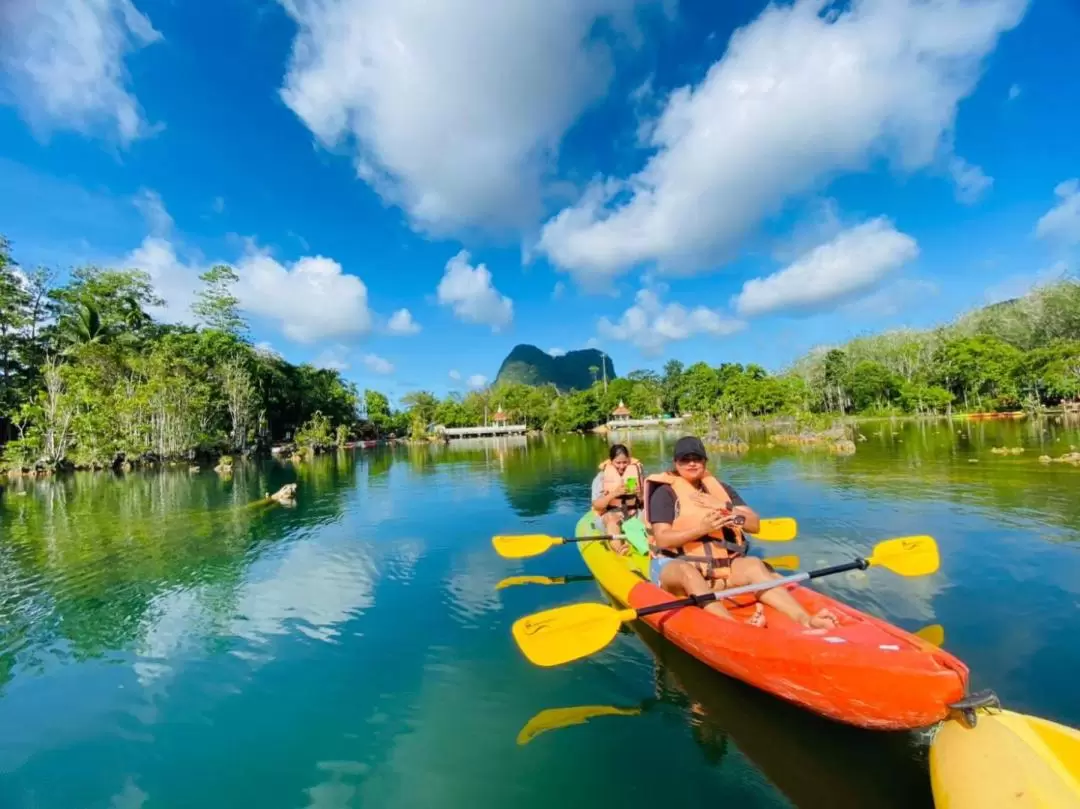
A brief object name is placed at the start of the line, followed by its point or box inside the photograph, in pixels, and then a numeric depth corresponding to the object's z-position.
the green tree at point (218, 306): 46.97
